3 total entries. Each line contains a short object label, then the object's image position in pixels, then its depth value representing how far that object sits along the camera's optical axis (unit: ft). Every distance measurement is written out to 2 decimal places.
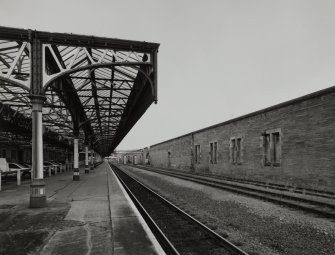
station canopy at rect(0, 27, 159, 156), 32.96
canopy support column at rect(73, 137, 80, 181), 68.27
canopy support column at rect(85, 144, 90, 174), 104.22
